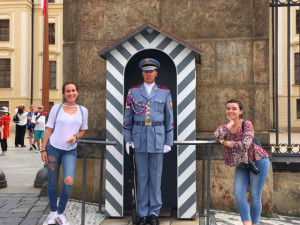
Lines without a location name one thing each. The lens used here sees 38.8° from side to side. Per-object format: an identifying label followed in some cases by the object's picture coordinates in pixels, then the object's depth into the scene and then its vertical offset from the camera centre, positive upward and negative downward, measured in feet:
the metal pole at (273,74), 20.54 +1.90
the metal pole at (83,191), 14.50 -2.71
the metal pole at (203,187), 17.26 -3.05
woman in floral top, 14.06 -1.52
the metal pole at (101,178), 17.37 -2.75
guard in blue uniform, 15.88 -0.75
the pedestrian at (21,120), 47.47 -0.97
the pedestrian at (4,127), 40.06 -1.45
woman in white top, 15.31 -1.09
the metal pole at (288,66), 19.84 +2.15
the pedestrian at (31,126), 48.37 -1.67
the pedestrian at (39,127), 41.33 -1.51
